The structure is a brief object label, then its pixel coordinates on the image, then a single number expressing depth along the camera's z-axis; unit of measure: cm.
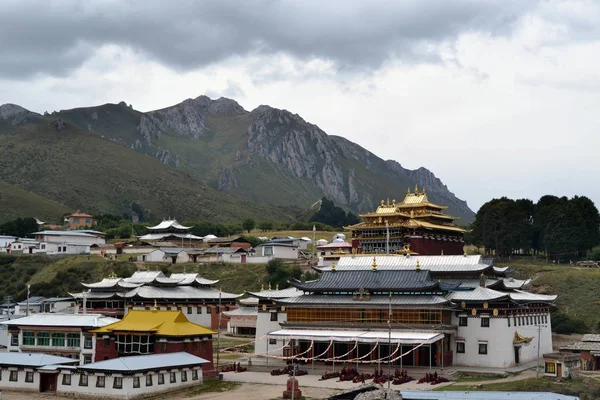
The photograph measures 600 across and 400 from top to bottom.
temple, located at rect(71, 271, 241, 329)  9631
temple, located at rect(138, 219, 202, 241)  14450
